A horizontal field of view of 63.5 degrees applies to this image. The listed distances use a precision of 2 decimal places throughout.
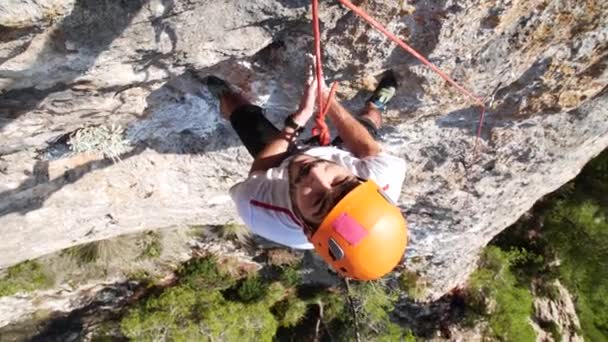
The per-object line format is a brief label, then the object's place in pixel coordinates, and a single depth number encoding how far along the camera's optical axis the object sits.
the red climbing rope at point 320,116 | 2.20
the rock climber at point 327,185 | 2.27
